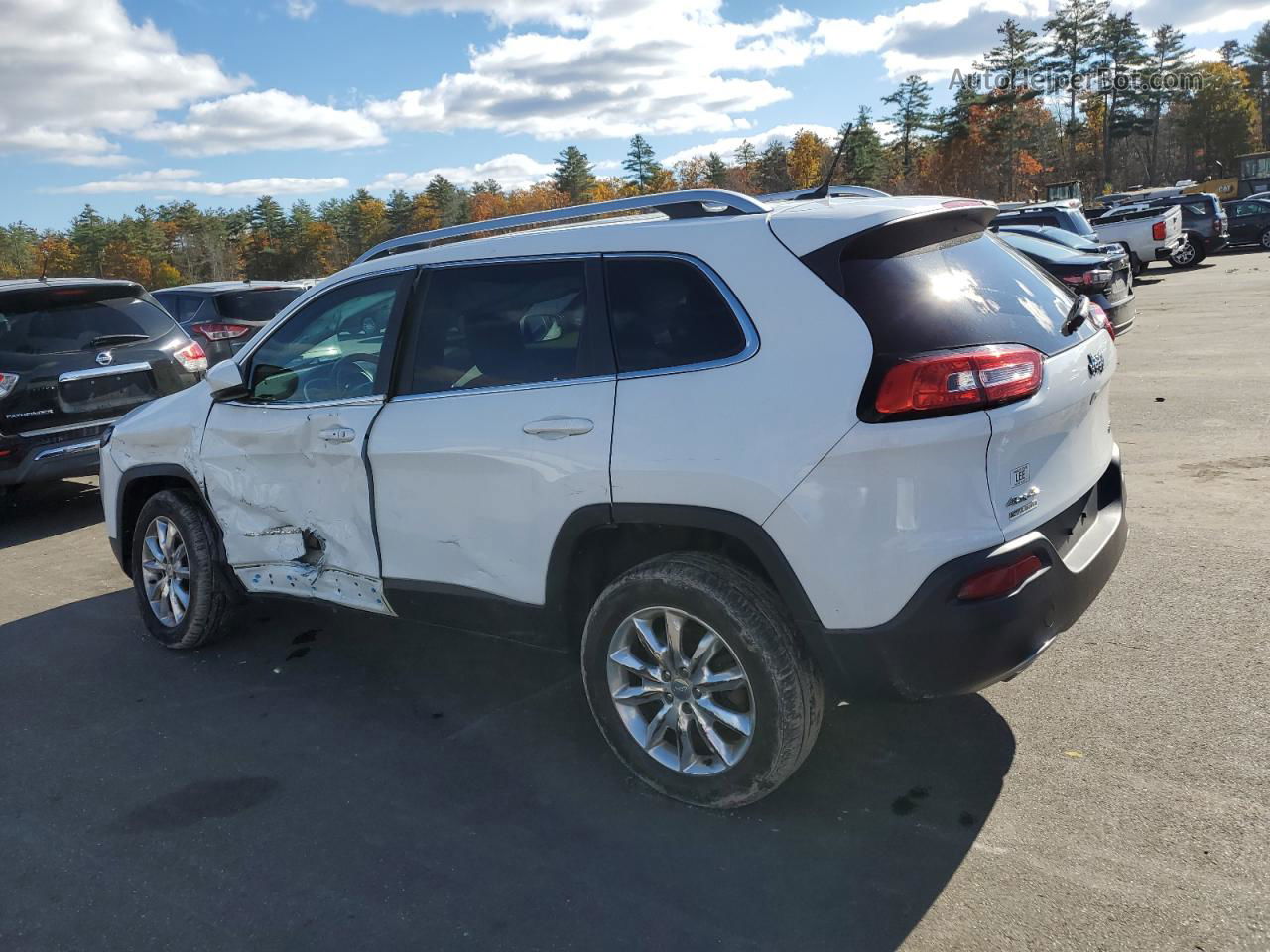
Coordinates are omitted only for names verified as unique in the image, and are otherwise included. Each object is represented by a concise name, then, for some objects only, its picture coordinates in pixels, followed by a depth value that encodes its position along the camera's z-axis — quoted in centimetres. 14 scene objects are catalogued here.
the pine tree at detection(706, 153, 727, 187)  8859
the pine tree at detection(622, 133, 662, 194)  10125
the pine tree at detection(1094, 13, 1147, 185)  7000
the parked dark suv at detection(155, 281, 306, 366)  1209
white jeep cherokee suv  278
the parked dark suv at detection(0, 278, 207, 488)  743
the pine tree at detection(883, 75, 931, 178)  8256
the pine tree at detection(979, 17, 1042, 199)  7050
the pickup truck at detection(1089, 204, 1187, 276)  2305
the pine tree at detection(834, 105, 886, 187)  7300
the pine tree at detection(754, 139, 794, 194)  8331
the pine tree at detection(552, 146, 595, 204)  9938
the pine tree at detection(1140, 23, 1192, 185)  7462
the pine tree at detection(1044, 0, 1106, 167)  6969
